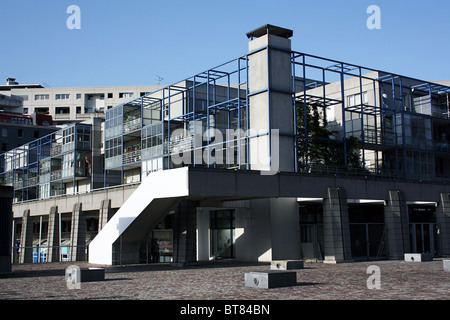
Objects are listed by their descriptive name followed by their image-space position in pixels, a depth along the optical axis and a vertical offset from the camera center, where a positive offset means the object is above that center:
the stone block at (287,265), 25.73 -1.97
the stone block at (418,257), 32.03 -2.12
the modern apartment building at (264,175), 32.31 +3.58
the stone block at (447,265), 23.62 -1.93
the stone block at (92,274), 20.80 -1.83
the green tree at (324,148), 43.97 +6.11
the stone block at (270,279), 16.95 -1.76
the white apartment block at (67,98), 121.62 +29.02
